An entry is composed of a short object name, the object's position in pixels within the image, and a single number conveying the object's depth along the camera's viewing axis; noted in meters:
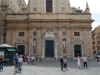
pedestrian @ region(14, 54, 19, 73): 8.28
